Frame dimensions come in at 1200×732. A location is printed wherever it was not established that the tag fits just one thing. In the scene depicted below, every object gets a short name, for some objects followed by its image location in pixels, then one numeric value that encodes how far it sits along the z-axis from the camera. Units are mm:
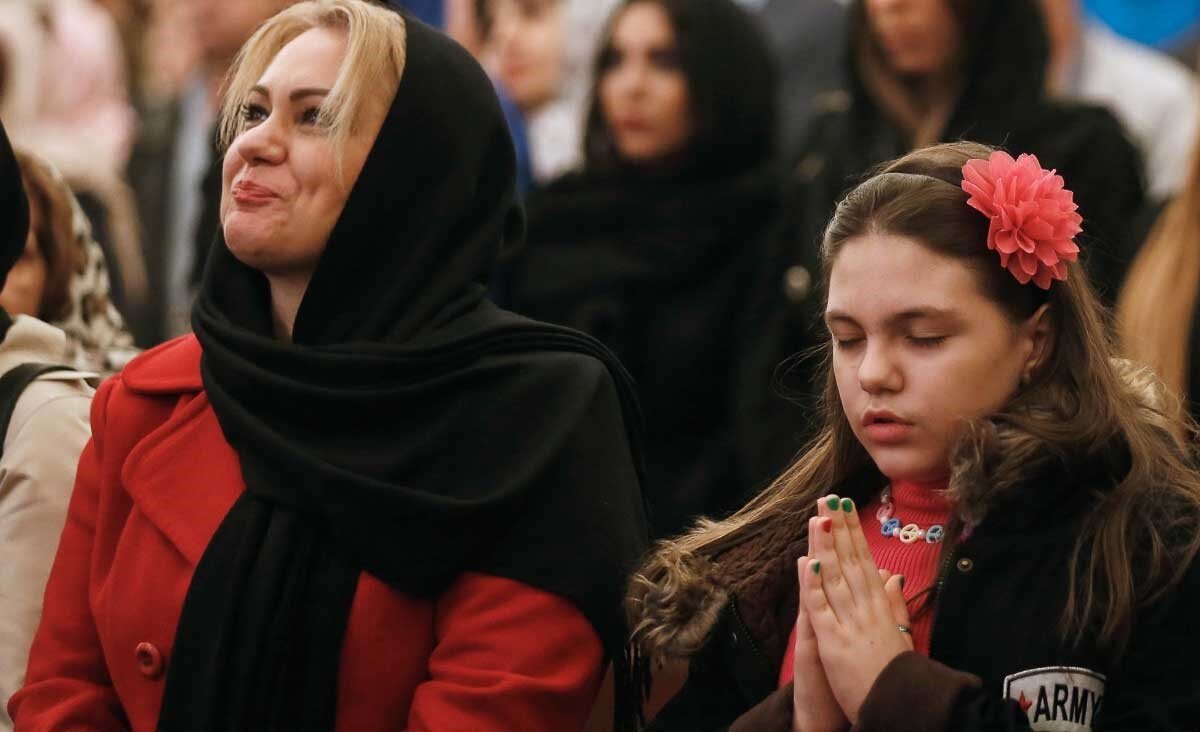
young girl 5393
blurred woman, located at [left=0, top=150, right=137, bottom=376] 8192
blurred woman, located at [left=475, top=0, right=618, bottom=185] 14674
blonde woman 6327
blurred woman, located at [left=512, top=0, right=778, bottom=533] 11157
